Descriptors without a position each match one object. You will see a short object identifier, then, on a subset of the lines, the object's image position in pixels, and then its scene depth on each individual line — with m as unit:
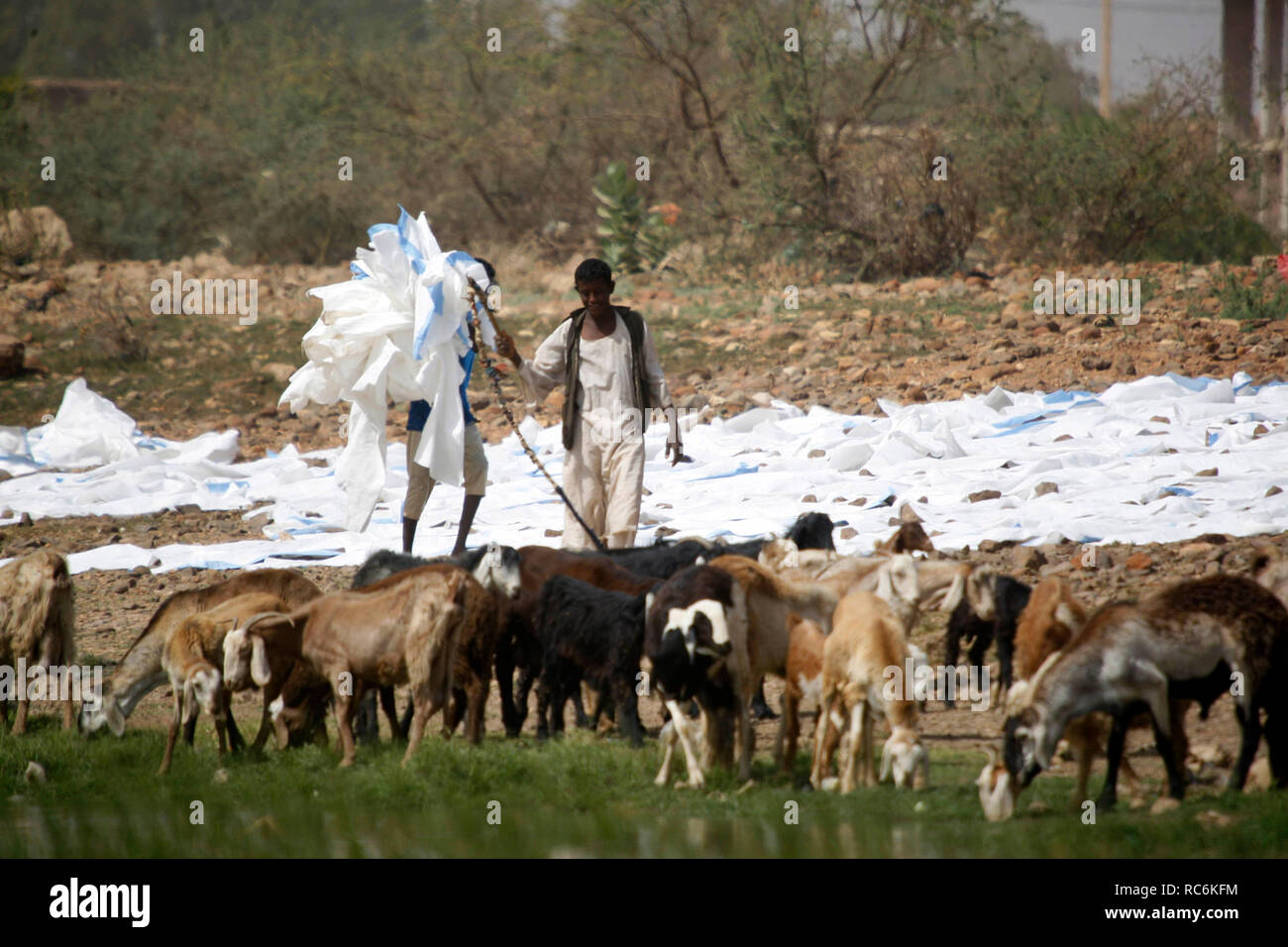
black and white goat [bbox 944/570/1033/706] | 13.60
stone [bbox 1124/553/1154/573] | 17.97
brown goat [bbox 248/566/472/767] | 12.99
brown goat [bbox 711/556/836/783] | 12.23
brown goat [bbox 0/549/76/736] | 15.52
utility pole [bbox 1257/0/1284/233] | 41.34
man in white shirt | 17.00
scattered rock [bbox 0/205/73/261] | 46.50
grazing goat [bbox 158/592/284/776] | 13.48
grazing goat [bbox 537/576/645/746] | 13.39
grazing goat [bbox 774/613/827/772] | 12.36
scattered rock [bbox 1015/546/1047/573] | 18.56
